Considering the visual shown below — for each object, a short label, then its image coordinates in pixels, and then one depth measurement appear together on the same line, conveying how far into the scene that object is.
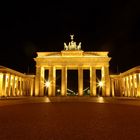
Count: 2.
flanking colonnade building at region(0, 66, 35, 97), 51.06
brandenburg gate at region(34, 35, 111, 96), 60.88
